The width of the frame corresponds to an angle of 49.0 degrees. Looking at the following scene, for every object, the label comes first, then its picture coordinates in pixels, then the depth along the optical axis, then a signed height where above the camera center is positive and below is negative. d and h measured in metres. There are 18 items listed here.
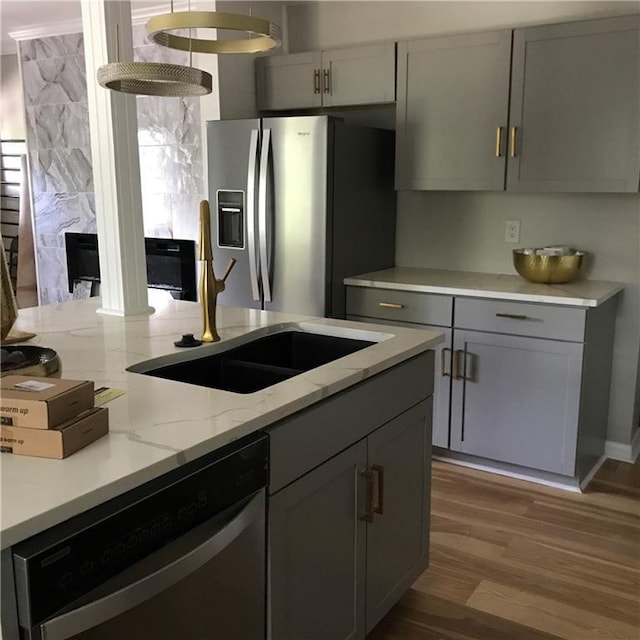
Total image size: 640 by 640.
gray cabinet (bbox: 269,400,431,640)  1.63 -0.91
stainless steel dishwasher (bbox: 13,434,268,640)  1.04 -0.63
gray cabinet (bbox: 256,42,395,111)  3.59 +0.57
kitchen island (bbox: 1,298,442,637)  1.11 -0.46
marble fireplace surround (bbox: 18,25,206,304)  4.12 +0.20
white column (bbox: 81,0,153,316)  2.34 +0.06
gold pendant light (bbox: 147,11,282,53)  1.77 +0.41
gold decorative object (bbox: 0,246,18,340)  1.92 -0.32
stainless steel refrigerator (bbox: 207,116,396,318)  3.44 -0.10
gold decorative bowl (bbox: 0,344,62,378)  1.50 -0.38
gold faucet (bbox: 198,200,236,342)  2.05 -0.29
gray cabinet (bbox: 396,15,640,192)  3.02 +0.34
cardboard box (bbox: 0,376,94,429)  1.19 -0.37
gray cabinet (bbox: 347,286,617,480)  3.09 -0.87
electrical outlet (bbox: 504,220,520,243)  3.65 -0.23
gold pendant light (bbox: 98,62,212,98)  1.72 +0.28
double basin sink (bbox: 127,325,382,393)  1.94 -0.51
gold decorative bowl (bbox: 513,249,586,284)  3.28 -0.38
